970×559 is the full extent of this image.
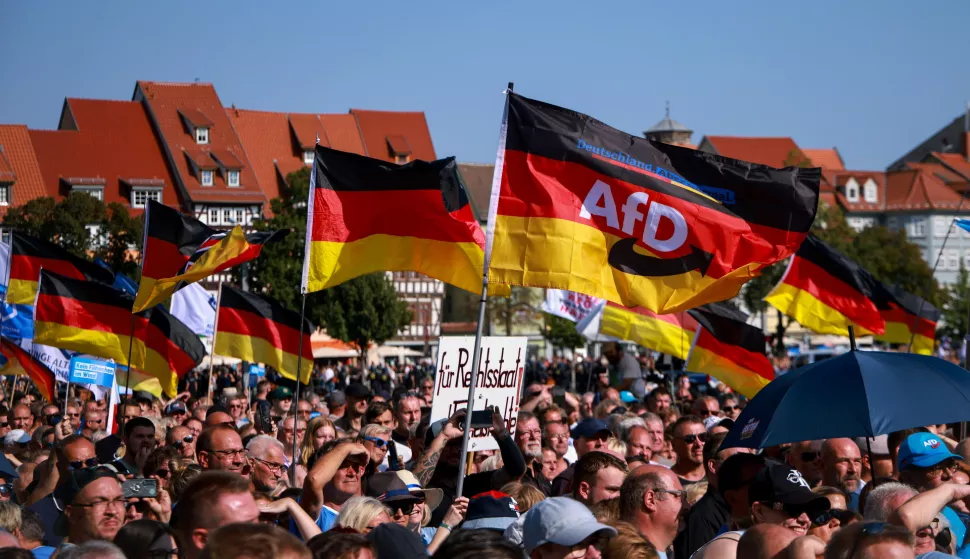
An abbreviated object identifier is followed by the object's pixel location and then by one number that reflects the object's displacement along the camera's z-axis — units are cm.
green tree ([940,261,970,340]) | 8388
